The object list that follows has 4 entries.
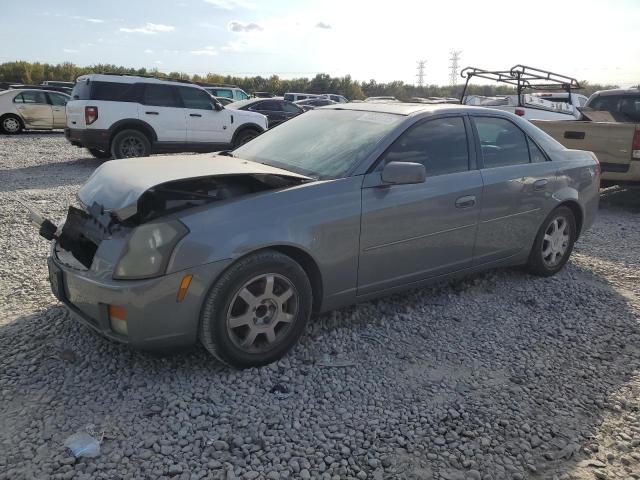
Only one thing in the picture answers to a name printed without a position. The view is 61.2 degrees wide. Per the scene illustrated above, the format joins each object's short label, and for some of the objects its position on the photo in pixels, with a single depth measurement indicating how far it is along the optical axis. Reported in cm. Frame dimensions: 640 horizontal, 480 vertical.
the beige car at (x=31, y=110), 1725
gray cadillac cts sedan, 296
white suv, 1079
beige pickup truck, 760
